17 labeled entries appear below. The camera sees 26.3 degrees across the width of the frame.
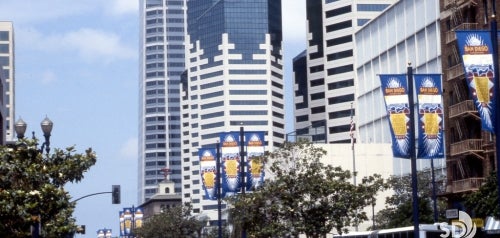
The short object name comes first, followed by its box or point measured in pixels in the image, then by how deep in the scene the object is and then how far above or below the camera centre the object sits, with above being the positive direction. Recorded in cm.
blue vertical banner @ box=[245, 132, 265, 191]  6938 +350
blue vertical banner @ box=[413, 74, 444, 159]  4966 +425
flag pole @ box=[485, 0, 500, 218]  3362 +433
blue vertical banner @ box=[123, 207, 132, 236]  17400 -190
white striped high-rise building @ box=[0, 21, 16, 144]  10586 +1004
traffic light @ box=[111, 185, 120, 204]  6975 +103
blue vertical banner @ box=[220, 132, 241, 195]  6962 +295
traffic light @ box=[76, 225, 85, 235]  5006 -87
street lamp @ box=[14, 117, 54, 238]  4659 +364
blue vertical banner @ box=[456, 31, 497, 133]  3512 +451
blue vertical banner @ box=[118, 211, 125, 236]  18035 -218
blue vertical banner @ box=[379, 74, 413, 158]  4750 +436
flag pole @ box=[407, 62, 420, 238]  4125 +228
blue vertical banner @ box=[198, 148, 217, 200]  7556 +268
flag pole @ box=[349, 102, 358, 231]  10660 +753
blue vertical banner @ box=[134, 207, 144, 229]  18638 -137
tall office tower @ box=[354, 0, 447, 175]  12669 +1950
